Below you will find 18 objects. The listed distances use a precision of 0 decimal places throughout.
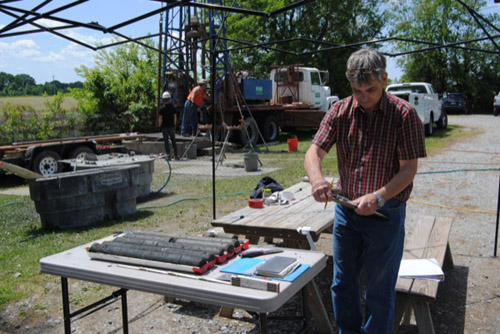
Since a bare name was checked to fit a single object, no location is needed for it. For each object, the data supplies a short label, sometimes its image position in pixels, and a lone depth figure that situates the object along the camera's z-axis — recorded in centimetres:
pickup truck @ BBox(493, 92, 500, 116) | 2964
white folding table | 223
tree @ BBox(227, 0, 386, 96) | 3053
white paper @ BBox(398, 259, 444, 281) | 336
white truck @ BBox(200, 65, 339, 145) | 1664
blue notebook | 245
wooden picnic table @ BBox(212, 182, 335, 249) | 393
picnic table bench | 317
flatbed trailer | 1084
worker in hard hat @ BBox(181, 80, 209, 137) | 1458
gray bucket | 1143
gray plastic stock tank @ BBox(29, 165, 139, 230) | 650
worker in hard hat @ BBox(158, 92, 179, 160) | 1360
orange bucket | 1506
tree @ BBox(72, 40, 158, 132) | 2066
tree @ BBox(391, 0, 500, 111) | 3750
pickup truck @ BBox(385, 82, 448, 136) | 1695
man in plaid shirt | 258
